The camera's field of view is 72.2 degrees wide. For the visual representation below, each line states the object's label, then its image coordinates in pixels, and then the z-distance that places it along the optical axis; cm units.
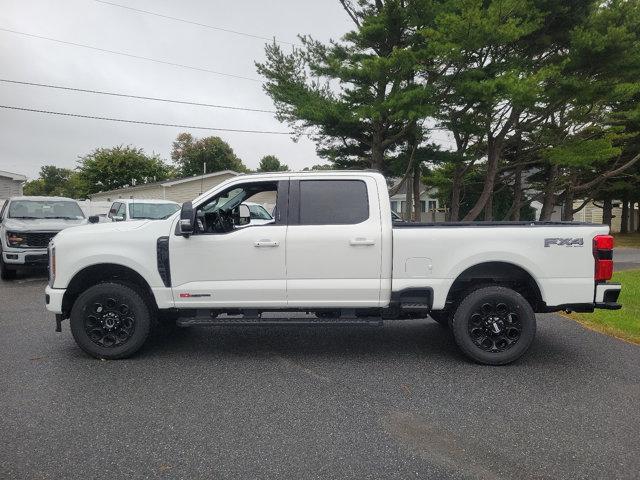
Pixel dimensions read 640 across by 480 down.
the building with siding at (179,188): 3206
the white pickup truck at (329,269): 443
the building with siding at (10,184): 2710
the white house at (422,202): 4200
